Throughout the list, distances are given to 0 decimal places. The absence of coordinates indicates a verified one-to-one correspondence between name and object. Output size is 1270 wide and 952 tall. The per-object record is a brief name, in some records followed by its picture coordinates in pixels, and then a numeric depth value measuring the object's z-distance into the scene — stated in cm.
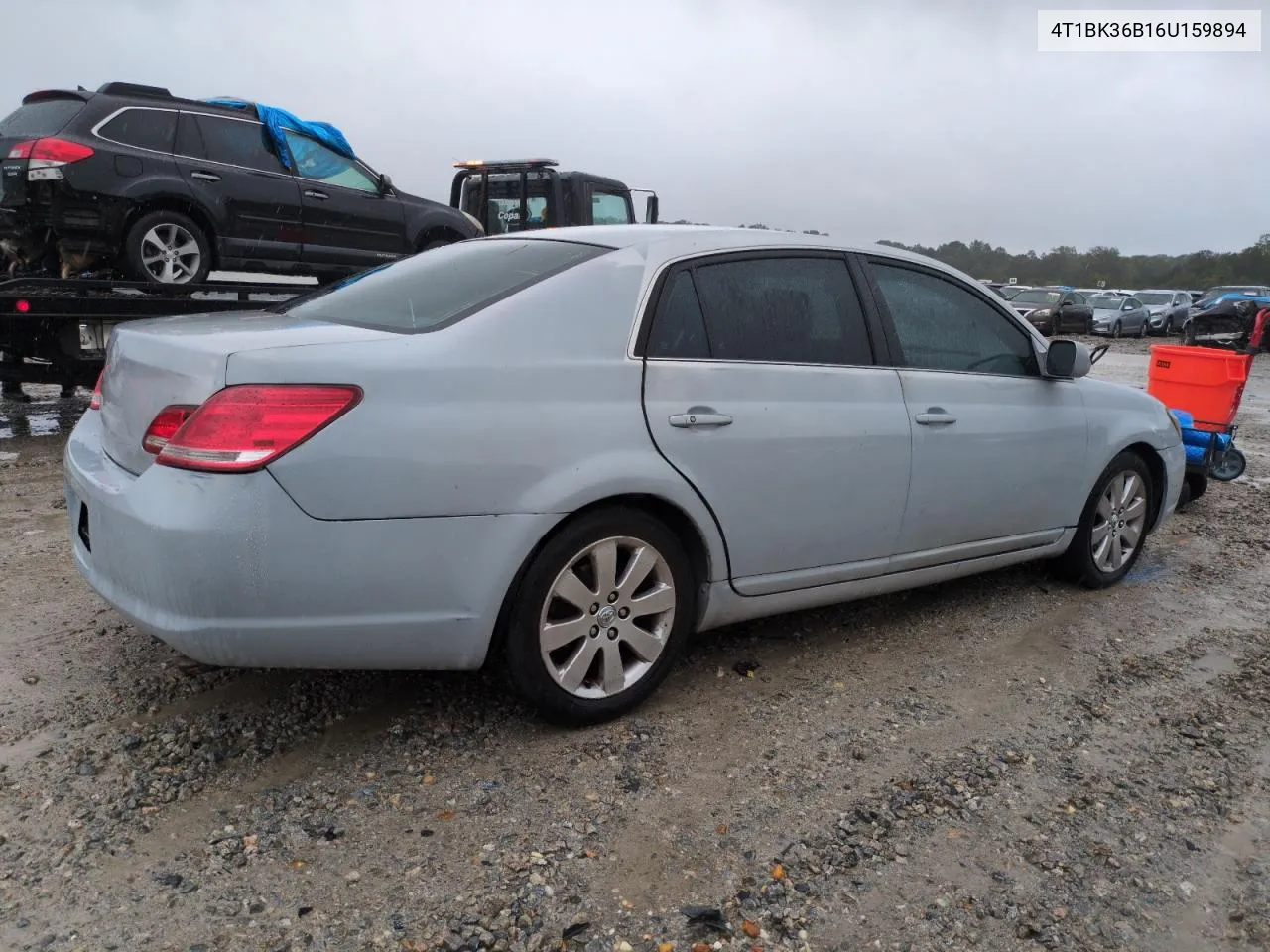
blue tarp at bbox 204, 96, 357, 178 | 898
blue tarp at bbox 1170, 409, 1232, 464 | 676
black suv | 757
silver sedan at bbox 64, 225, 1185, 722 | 260
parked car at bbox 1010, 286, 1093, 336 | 2694
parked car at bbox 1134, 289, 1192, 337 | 3114
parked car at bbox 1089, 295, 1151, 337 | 3006
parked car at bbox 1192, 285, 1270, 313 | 2921
